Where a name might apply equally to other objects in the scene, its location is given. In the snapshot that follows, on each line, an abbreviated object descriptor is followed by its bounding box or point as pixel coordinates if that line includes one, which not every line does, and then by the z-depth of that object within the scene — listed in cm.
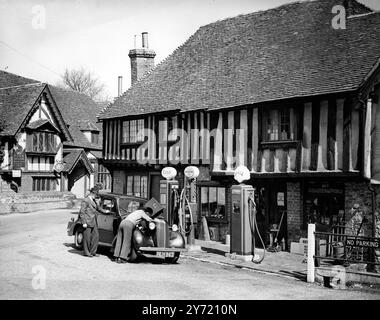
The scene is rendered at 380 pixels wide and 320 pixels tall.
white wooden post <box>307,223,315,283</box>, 946
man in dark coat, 1177
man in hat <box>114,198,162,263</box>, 1086
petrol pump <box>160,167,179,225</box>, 1466
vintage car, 1088
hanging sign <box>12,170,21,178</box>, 2922
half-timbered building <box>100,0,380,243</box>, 1286
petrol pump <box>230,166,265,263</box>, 1224
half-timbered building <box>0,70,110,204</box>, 2955
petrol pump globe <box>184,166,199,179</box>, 1442
